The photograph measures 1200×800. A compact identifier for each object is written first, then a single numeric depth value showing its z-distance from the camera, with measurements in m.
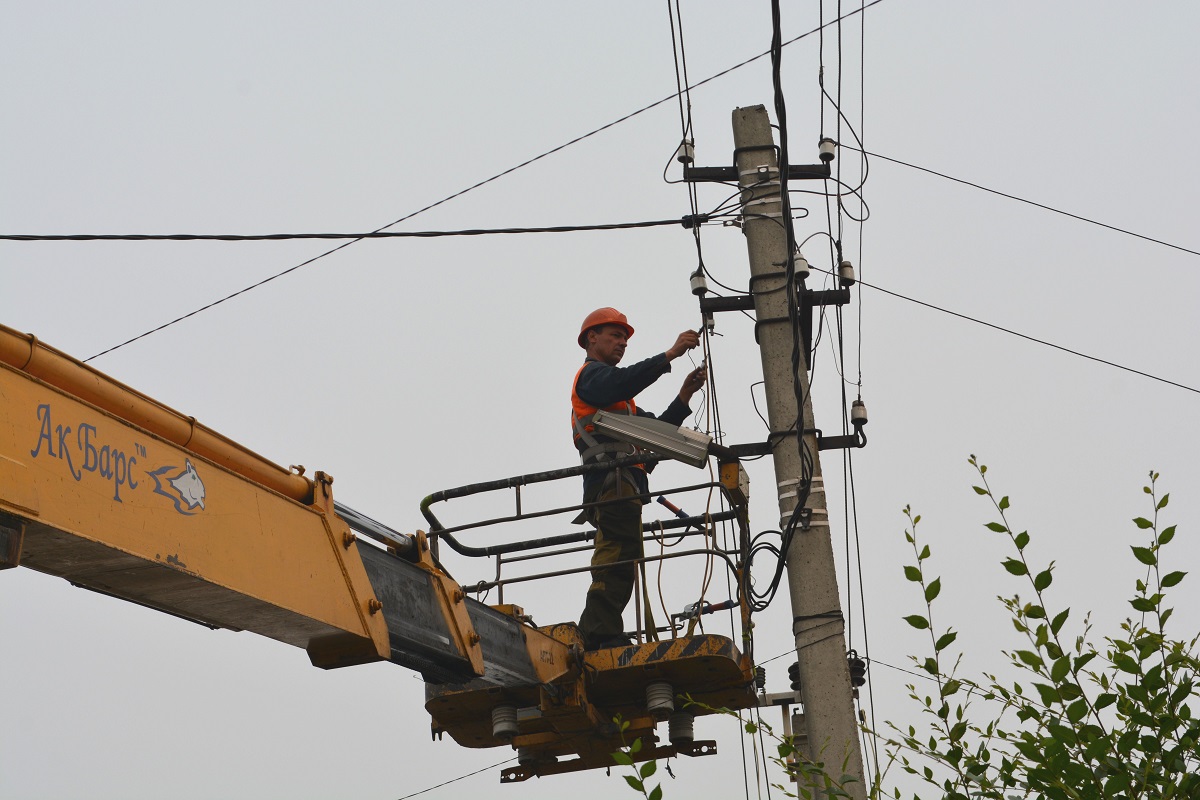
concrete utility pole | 15.37
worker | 17.34
